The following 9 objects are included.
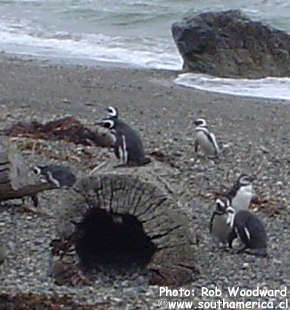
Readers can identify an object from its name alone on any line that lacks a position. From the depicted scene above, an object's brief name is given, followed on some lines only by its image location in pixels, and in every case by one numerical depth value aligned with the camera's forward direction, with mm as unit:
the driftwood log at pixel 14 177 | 14539
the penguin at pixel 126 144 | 17408
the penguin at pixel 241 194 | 16844
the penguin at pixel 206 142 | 20859
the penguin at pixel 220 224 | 15031
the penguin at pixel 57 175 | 16783
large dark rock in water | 38406
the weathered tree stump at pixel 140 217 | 13242
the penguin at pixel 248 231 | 14602
